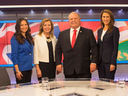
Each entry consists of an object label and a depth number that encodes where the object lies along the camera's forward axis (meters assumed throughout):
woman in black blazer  2.29
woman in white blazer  2.48
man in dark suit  2.28
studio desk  1.31
